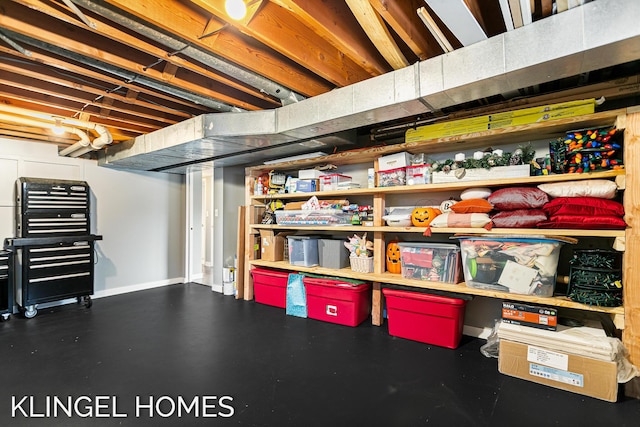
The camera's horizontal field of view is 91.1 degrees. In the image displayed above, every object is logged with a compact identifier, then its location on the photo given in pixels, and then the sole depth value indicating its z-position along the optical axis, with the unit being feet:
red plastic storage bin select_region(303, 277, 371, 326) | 10.82
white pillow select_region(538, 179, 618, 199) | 7.05
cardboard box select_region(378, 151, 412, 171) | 10.11
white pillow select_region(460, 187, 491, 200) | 8.74
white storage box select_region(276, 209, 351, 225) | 11.56
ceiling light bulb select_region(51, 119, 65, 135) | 10.68
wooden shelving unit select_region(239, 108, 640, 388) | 6.72
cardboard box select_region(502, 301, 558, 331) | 7.31
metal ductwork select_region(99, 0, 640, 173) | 5.12
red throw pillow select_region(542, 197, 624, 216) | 6.96
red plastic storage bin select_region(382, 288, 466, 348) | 8.95
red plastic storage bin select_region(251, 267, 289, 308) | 13.04
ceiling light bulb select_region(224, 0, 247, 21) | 4.90
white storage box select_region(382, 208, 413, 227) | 9.98
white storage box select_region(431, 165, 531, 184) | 8.13
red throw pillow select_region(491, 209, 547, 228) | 7.79
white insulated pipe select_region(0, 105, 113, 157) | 9.68
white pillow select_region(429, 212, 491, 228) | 8.41
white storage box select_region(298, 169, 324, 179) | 12.44
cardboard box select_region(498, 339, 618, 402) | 6.49
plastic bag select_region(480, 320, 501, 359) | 8.52
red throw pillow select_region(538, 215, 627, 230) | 6.88
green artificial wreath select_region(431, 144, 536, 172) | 8.32
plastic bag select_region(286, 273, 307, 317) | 12.03
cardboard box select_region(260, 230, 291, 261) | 13.51
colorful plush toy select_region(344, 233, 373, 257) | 10.98
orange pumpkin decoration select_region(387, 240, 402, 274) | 10.61
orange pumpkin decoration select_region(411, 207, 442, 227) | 9.47
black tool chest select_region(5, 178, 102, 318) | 12.25
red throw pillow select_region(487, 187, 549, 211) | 7.86
